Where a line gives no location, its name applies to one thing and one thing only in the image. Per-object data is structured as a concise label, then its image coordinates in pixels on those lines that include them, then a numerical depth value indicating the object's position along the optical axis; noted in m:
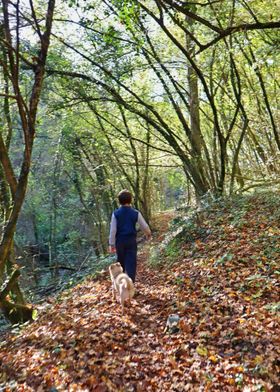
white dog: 5.36
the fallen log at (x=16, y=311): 6.69
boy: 6.07
